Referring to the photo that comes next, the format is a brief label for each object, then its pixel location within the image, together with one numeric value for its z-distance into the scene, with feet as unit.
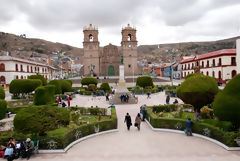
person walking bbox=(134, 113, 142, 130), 34.78
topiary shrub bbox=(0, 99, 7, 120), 39.86
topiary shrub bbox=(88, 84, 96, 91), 93.96
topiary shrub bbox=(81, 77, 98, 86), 103.65
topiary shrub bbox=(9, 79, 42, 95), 67.87
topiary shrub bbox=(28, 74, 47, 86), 83.22
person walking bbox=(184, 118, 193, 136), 31.27
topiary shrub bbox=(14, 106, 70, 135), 24.85
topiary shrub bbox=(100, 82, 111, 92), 92.17
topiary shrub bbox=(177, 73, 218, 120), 31.94
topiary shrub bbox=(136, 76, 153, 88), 94.63
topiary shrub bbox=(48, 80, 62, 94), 74.58
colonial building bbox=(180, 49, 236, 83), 110.52
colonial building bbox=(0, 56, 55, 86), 116.98
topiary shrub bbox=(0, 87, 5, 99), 49.34
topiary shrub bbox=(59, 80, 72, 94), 86.17
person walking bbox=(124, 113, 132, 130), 34.50
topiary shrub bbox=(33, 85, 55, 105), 46.91
